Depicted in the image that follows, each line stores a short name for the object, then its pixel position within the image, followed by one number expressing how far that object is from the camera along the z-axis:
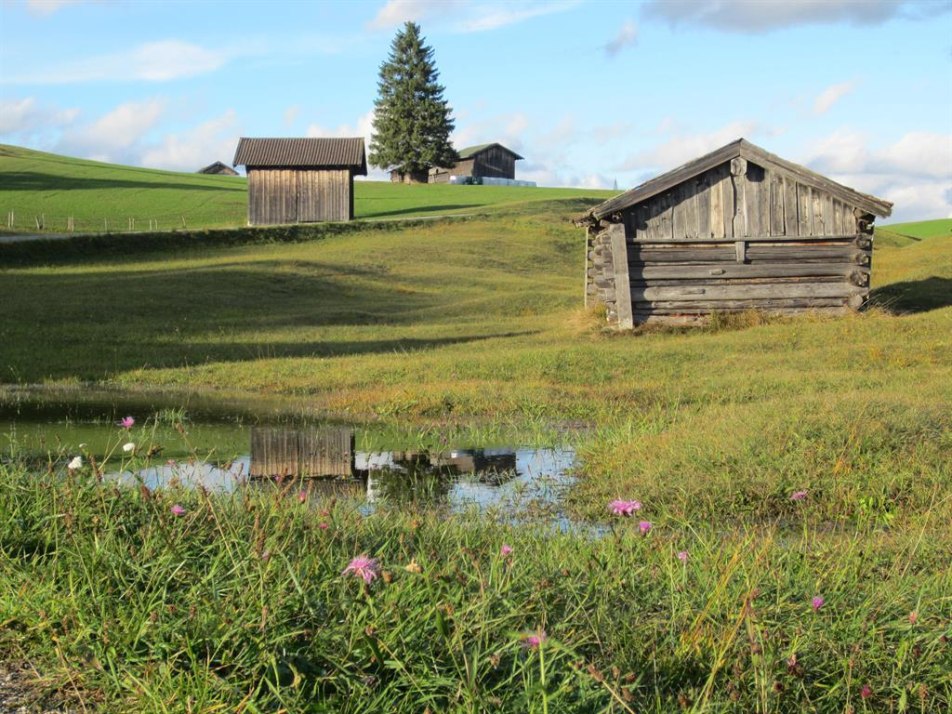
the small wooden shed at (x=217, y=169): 121.88
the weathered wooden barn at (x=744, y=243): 24.20
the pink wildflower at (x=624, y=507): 4.41
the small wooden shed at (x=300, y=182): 57.12
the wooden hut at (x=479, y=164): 116.00
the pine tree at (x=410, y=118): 95.19
